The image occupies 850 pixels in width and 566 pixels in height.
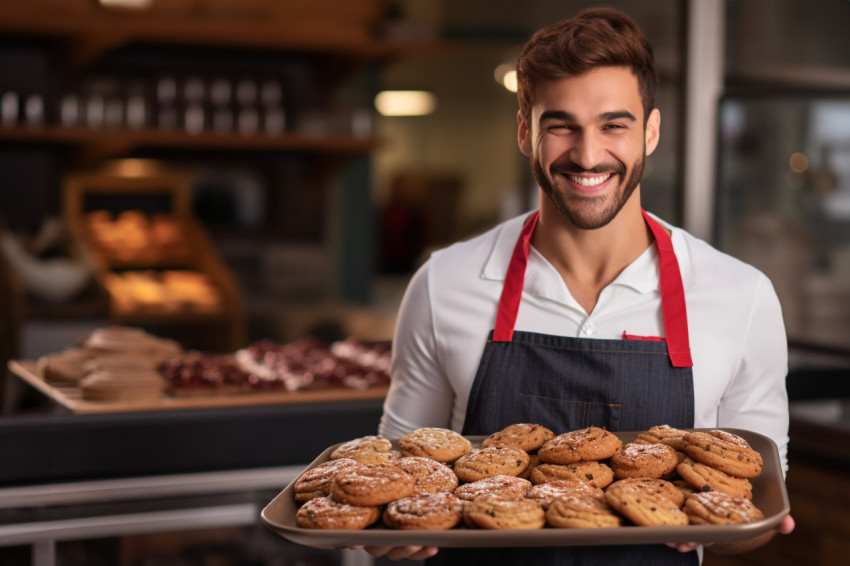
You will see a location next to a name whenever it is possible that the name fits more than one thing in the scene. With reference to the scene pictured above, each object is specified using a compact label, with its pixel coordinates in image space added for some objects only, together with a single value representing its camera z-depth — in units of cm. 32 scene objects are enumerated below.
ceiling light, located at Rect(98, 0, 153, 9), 358
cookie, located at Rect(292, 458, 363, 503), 147
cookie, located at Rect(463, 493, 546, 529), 131
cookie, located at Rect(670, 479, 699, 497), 145
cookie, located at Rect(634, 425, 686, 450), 154
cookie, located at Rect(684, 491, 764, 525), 131
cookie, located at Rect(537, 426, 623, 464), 150
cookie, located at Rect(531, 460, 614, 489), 147
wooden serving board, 267
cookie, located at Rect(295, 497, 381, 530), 134
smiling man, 163
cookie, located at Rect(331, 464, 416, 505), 139
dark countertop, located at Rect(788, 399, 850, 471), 324
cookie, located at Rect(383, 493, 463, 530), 134
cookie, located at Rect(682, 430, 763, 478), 146
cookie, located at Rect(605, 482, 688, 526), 131
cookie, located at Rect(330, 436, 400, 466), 155
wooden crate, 520
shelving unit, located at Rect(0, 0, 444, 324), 498
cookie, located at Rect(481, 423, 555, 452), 159
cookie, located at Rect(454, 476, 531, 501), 143
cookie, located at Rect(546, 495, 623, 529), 132
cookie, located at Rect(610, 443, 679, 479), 148
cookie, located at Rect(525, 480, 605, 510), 140
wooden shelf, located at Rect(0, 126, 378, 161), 501
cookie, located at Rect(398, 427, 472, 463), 157
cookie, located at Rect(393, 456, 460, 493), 147
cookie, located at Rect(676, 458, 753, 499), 143
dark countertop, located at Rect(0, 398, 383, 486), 247
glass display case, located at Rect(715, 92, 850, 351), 418
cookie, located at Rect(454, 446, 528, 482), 151
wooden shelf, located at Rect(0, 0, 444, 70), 488
